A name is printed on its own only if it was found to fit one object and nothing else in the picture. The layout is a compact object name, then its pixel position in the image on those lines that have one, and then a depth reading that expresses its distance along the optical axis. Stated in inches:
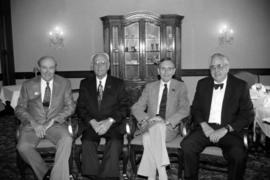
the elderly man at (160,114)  115.1
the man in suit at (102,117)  116.0
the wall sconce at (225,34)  279.6
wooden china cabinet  258.1
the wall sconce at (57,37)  285.9
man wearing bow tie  107.3
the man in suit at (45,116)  114.9
